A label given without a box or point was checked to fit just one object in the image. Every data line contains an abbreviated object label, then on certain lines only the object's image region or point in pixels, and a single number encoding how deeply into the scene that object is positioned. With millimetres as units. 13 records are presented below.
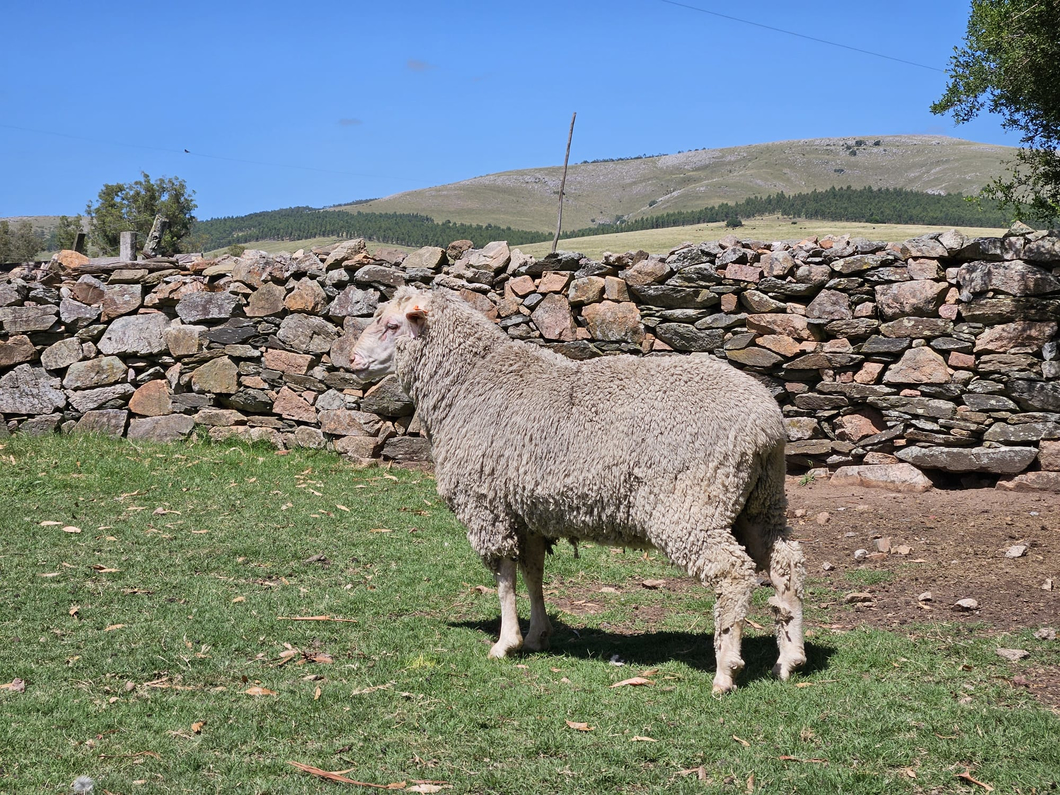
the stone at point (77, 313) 11664
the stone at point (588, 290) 10359
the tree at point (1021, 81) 7902
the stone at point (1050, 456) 8656
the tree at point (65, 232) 39825
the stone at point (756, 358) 9727
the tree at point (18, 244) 42438
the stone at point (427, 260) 11047
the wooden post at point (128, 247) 12797
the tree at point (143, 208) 38469
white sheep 4488
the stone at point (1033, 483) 8586
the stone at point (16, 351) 11648
